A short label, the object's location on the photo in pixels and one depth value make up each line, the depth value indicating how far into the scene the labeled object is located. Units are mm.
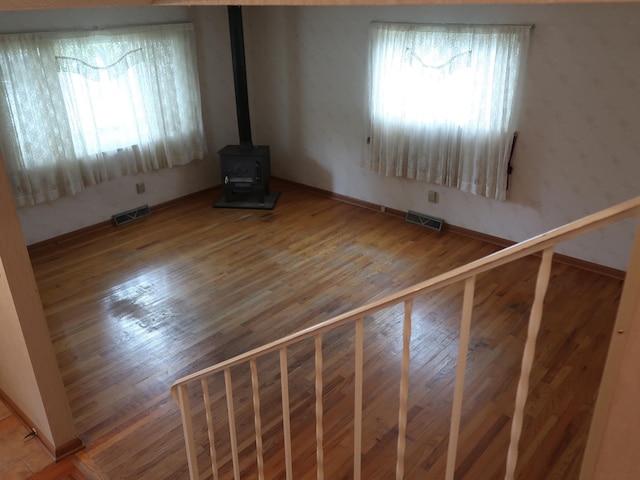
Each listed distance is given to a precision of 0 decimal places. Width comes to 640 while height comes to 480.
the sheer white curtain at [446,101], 4508
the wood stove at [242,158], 5895
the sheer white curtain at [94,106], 4672
